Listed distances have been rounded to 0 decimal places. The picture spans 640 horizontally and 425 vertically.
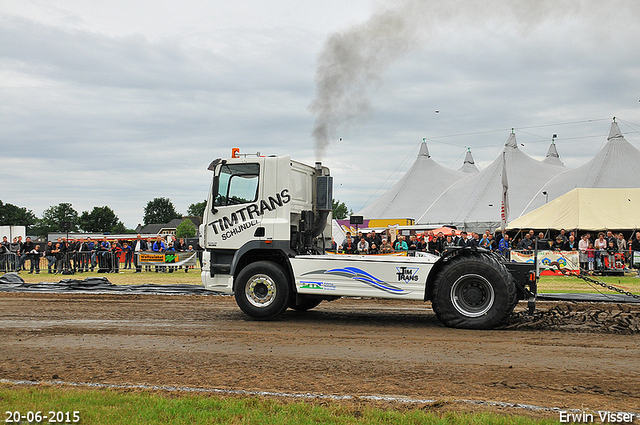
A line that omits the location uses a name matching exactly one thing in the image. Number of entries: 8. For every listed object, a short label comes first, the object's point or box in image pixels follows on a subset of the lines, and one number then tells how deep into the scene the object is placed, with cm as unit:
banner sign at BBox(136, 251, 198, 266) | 2439
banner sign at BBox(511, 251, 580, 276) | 1917
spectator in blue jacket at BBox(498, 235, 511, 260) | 2187
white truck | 886
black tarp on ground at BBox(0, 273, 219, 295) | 1534
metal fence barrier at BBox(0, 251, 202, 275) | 2438
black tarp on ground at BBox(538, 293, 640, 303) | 1235
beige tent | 2541
